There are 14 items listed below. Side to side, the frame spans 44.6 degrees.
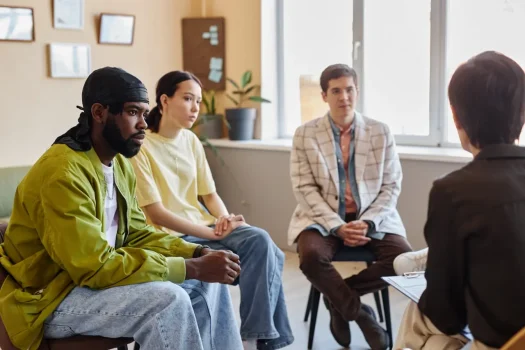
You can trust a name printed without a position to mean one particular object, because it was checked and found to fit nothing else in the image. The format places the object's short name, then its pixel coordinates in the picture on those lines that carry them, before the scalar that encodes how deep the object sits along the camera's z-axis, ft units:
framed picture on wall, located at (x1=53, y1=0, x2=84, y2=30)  13.26
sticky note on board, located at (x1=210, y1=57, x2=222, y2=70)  15.42
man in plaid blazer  8.73
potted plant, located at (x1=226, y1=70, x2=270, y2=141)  14.52
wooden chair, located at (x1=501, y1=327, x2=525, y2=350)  3.08
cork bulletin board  15.31
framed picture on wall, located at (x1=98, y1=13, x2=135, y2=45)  13.96
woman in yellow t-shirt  7.81
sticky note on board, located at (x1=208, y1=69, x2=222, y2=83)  15.47
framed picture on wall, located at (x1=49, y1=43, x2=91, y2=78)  13.32
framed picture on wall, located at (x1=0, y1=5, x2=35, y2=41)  12.53
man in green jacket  5.50
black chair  8.94
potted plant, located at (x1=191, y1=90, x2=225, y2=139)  15.19
